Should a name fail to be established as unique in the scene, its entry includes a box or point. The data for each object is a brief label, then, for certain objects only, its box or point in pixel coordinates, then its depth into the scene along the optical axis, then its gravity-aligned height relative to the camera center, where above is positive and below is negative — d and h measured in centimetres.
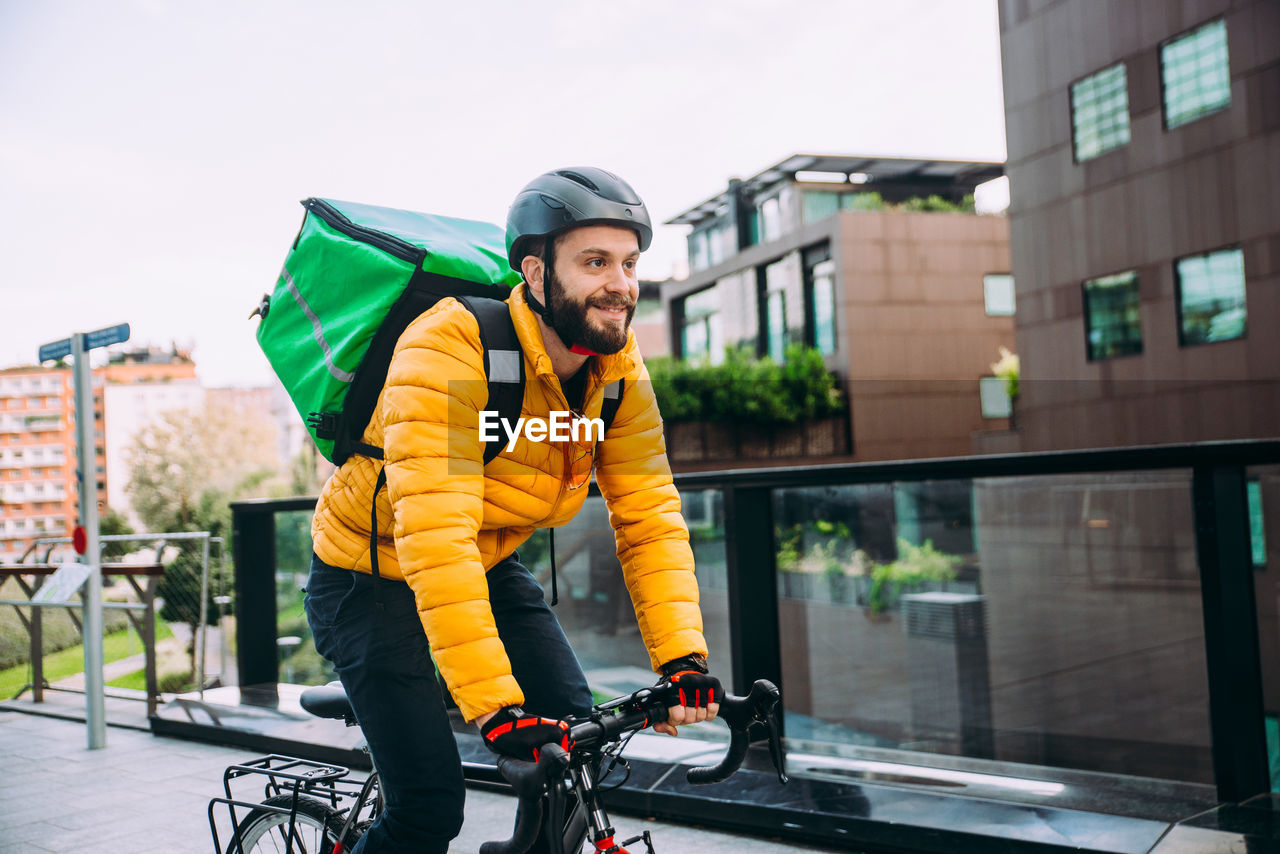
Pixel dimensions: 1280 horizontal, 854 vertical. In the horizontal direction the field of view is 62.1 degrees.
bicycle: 179 -66
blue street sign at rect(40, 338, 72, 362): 694 +89
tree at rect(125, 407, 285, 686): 5700 +104
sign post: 673 -15
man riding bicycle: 215 -13
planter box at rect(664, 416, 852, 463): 3522 +33
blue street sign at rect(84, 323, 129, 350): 665 +92
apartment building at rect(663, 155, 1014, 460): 3712 +559
